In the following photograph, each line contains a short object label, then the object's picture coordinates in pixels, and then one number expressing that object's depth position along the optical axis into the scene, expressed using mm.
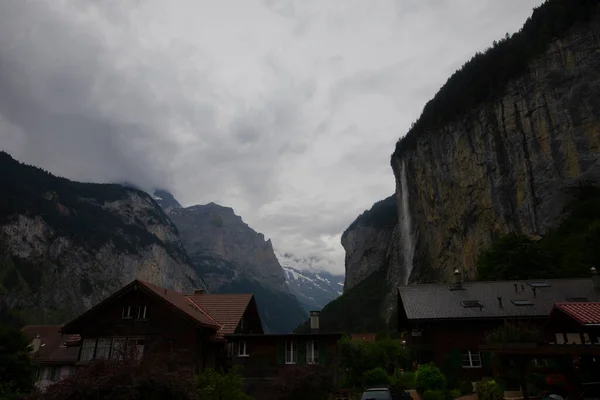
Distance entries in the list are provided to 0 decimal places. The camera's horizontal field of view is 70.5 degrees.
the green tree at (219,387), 16609
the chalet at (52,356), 34094
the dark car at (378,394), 18516
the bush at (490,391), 22047
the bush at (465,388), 26828
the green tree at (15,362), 25859
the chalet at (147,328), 28031
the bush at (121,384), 10938
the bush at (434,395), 24094
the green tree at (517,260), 48075
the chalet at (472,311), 30797
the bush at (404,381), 31686
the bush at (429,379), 26406
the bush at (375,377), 29666
